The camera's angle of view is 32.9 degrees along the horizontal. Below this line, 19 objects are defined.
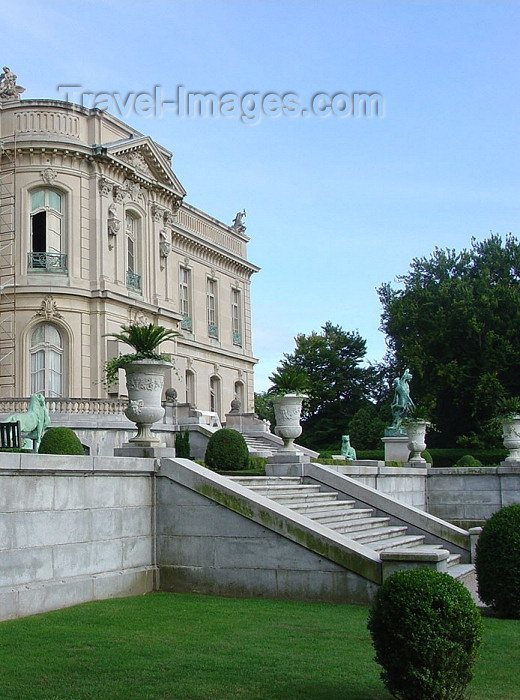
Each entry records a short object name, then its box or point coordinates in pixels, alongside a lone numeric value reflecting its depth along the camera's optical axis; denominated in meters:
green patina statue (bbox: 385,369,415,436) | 29.69
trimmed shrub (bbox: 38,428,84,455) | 16.56
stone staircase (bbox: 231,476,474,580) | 14.90
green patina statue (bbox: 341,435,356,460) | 31.99
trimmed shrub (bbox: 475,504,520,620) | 11.09
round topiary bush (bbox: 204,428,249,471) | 20.83
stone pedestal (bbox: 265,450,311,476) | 17.59
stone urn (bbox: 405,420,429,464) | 26.13
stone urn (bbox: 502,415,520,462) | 24.91
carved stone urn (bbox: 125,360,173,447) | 14.55
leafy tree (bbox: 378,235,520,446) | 45.88
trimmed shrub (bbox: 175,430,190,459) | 26.42
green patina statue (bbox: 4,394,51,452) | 16.47
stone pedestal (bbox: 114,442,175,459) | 13.62
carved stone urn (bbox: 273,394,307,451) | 19.12
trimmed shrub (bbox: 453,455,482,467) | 27.57
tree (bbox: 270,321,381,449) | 60.06
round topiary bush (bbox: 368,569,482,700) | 6.70
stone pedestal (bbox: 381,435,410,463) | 29.23
